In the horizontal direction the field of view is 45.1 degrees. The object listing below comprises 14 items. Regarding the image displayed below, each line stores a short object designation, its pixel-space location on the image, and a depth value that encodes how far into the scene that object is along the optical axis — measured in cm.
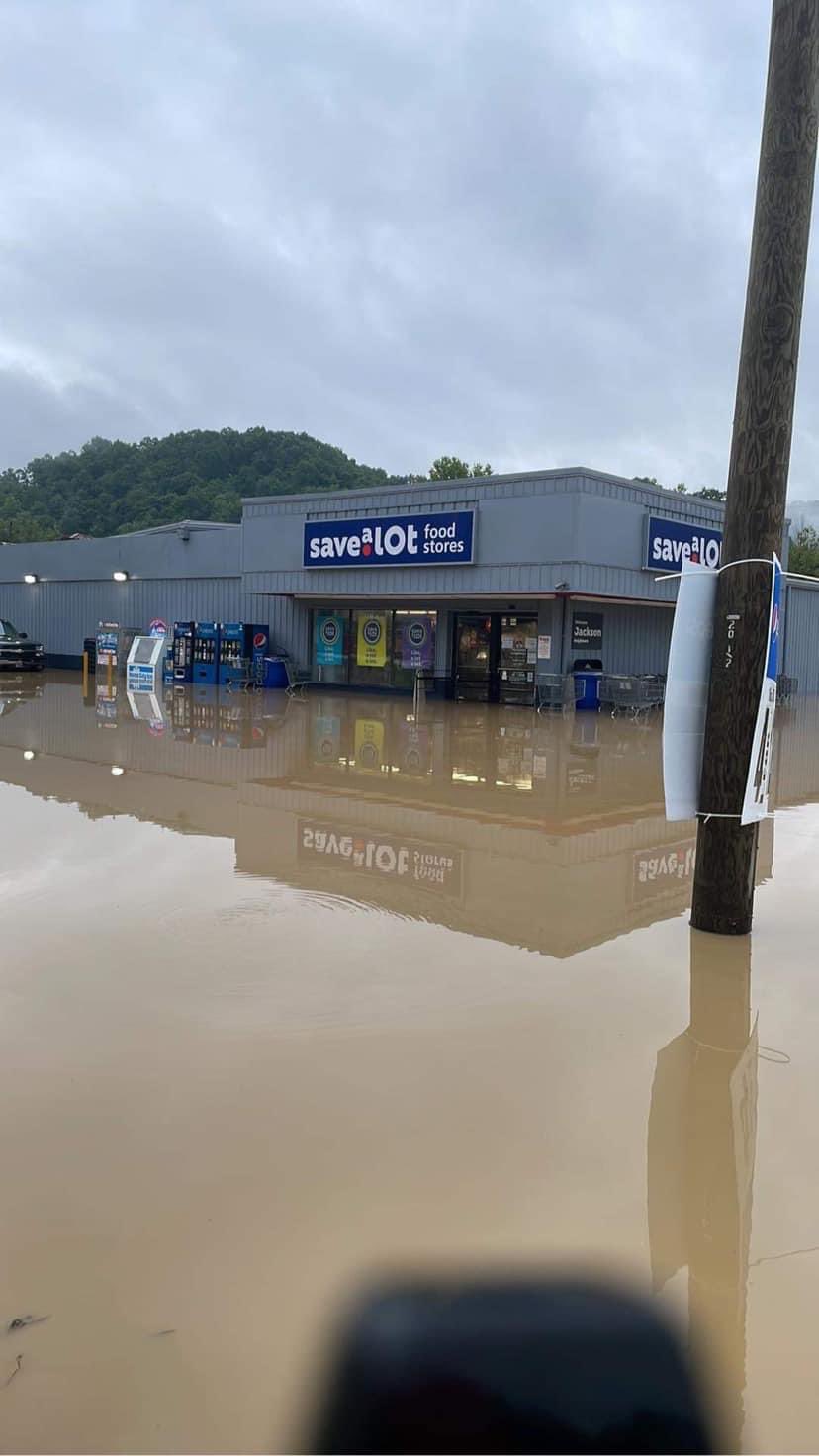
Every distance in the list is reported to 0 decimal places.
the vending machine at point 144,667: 2491
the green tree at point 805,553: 5928
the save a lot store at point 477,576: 2030
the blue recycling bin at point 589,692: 2138
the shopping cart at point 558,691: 2122
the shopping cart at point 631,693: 2084
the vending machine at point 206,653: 2683
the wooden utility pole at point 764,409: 502
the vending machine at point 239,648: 2620
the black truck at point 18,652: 3003
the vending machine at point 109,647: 2828
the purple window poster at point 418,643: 2420
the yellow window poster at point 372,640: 2503
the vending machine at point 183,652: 2738
